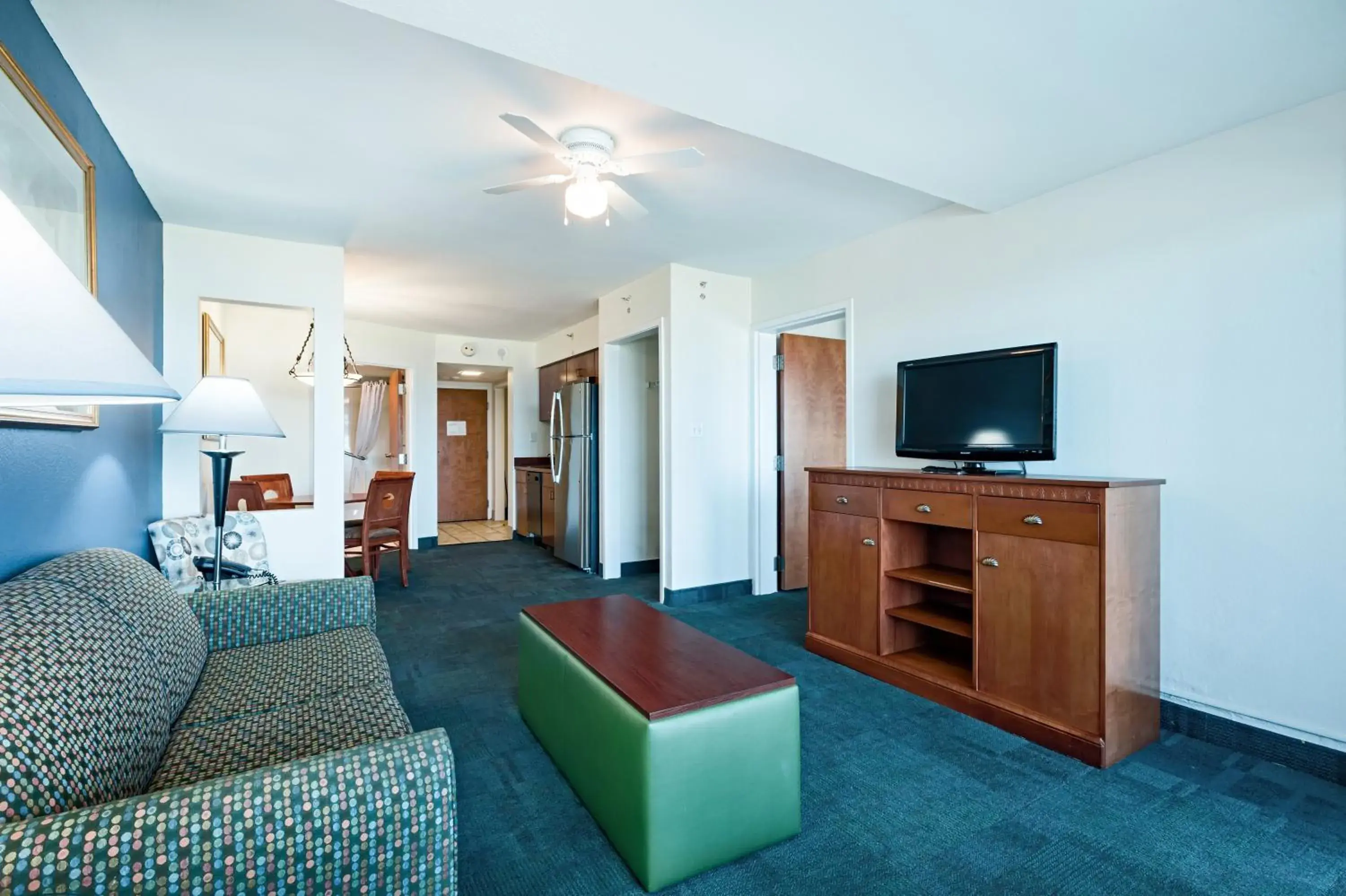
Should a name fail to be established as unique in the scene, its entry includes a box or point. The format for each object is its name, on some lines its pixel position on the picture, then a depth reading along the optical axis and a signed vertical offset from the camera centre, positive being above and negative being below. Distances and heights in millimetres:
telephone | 2795 -582
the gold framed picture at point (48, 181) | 1566 +776
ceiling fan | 2416 +1117
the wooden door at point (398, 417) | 6684 +319
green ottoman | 1592 -850
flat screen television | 2613 +169
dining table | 5164 -567
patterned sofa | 893 -574
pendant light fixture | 5582 +715
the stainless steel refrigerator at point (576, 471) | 5492 -245
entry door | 8930 -160
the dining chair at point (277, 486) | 5102 -332
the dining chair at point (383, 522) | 4742 -615
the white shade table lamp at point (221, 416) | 2502 +127
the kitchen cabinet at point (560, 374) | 5762 +718
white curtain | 7406 +225
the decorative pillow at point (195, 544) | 2867 -476
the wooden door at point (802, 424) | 4695 +150
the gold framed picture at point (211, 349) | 4090 +717
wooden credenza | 2211 -649
